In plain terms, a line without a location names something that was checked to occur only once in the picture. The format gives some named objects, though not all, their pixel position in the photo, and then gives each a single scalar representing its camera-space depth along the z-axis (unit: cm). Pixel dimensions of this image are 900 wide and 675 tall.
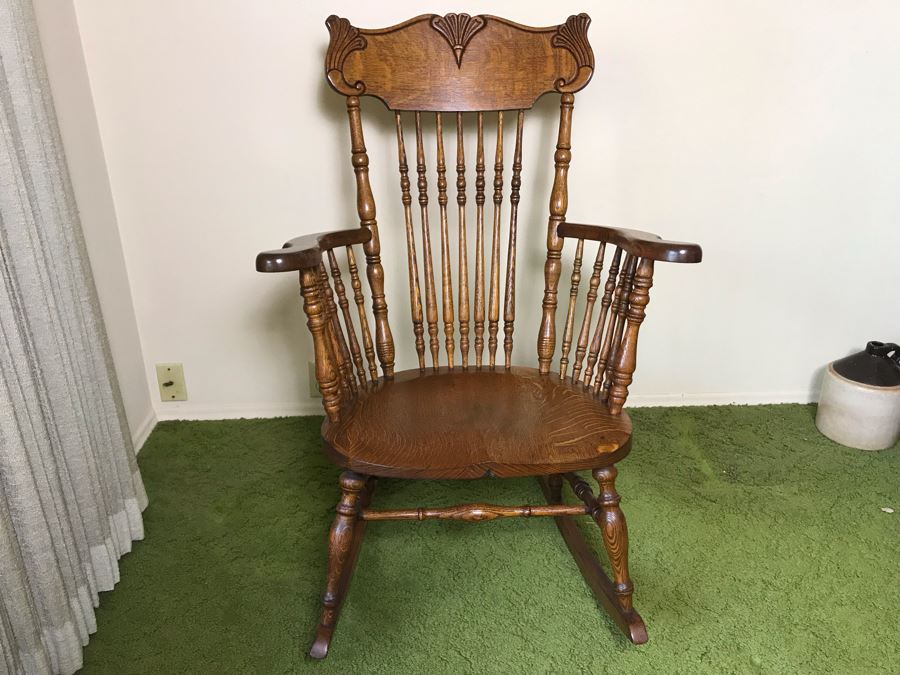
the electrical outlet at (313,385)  189
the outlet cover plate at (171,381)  188
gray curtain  99
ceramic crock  171
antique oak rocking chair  103
